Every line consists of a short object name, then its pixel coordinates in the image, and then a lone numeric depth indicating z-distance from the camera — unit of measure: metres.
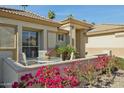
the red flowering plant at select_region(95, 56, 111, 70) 5.60
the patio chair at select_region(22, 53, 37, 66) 5.71
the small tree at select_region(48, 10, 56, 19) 20.29
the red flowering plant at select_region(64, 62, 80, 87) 4.45
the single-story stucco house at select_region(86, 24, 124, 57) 12.34
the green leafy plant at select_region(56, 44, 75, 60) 7.35
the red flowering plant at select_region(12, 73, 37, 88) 3.19
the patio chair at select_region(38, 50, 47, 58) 6.65
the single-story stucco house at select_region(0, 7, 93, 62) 5.38
